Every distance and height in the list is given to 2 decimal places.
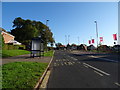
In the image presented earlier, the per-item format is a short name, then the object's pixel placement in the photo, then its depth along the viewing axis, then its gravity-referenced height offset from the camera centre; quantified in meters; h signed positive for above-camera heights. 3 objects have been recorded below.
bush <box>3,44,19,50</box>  19.79 -0.15
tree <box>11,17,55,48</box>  35.61 +7.49
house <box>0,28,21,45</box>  27.66 +3.12
